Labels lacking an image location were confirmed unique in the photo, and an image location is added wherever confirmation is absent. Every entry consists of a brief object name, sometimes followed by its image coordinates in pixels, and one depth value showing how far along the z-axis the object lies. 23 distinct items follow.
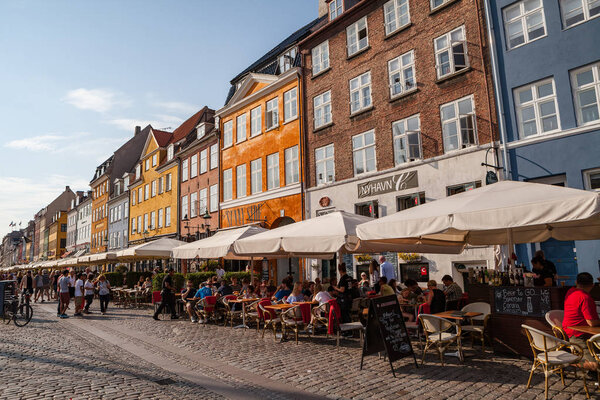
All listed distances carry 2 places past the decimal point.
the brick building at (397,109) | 15.98
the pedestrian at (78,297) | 18.39
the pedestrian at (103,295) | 18.78
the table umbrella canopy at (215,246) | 13.41
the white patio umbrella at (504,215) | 6.04
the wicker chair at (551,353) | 5.55
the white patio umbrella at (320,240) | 9.77
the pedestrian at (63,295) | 18.11
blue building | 13.13
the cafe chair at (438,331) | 7.36
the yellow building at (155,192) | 38.44
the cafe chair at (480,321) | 8.14
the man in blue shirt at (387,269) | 16.18
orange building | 24.23
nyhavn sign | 17.69
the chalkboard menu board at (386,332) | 7.10
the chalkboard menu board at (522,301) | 7.12
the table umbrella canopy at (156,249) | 20.05
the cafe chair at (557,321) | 6.25
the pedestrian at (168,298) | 15.78
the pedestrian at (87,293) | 18.86
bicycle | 15.25
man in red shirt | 5.86
